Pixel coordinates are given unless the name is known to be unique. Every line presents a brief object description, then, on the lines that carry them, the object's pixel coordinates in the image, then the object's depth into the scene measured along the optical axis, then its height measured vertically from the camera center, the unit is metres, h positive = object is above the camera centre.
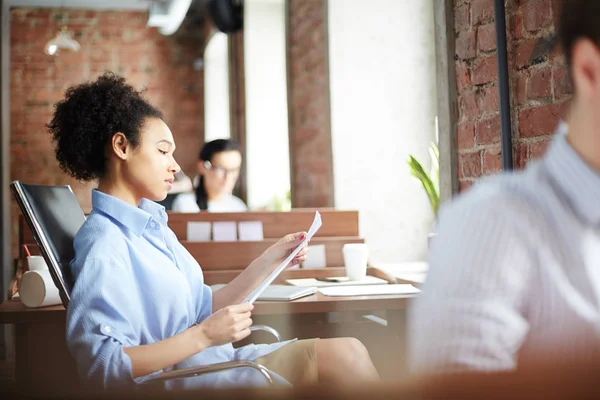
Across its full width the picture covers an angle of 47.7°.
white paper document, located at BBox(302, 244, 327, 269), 2.49 -0.09
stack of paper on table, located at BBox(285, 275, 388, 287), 2.08 -0.16
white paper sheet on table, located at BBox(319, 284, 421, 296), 1.83 -0.16
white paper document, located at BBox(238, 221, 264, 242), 2.60 +0.01
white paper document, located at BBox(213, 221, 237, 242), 2.59 +0.02
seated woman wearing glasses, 3.75 +0.34
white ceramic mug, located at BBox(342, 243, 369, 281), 2.17 -0.09
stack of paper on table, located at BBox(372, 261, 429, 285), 2.14 -0.15
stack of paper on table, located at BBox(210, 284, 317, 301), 1.79 -0.16
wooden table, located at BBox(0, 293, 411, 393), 1.72 -0.23
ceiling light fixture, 5.54 +1.60
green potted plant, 2.31 +0.16
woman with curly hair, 1.22 -0.09
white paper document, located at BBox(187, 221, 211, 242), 2.58 +0.02
